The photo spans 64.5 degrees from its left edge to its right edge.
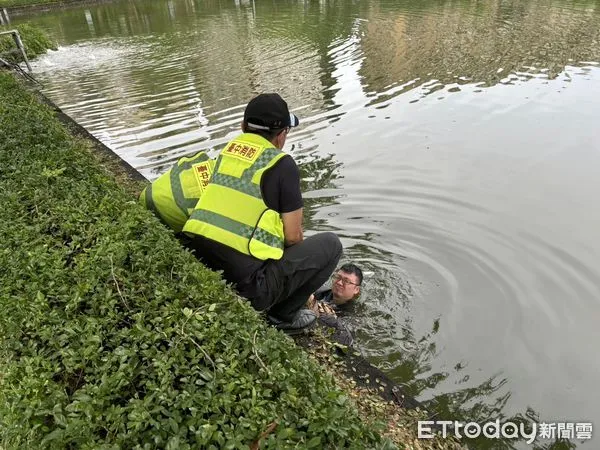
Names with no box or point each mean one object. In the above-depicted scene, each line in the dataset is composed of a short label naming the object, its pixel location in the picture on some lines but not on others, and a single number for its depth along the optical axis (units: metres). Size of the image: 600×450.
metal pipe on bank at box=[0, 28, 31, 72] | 16.05
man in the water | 4.96
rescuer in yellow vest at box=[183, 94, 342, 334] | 3.30
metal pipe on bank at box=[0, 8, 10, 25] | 34.06
